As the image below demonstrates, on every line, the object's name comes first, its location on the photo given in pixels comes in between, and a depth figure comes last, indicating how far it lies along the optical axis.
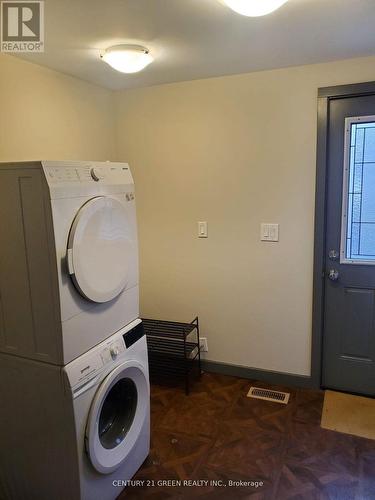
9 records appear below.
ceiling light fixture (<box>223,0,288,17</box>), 1.40
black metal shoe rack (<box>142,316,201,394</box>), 2.85
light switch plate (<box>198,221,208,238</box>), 2.87
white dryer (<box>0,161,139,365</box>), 1.42
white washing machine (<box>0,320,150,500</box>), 1.52
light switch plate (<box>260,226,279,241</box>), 2.67
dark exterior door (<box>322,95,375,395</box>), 2.41
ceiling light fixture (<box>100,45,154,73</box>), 2.04
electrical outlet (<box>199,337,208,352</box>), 3.01
